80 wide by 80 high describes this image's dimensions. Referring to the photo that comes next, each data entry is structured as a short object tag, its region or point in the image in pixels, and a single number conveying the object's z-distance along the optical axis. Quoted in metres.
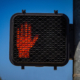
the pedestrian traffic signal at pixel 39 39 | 2.31
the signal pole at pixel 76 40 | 2.35
